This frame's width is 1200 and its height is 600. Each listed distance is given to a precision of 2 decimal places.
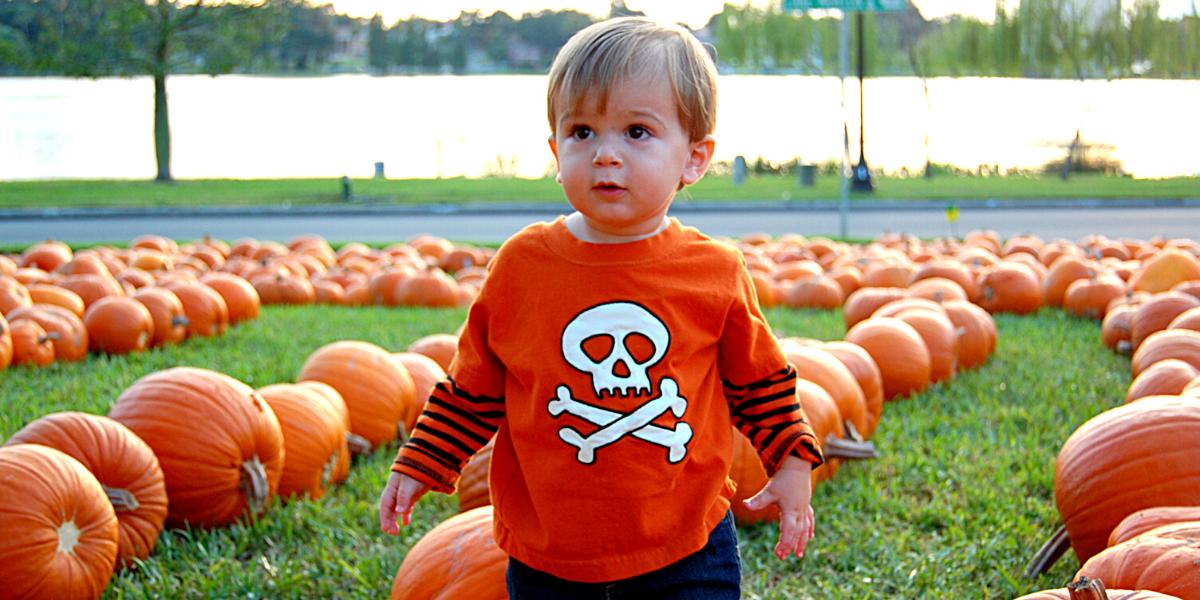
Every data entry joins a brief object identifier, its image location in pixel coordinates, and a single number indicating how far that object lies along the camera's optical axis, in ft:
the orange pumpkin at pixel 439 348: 18.33
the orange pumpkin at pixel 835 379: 14.80
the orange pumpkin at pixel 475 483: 12.26
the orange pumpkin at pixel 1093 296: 25.67
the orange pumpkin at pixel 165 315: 23.53
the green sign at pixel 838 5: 44.88
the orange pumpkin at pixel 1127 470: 10.44
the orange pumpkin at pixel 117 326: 22.63
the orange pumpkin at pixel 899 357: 18.30
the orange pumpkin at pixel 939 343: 19.35
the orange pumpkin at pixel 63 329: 21.76
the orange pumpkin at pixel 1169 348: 16.10
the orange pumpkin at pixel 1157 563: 7.87
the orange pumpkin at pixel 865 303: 23.25
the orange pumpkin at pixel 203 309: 24.59
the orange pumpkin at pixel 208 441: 12.58
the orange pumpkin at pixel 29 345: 21.03
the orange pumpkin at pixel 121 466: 11.60
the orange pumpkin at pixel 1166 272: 24.76
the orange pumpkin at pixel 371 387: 15.83
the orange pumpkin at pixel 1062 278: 27.50
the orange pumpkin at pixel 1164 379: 14.23
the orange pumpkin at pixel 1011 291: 26.91
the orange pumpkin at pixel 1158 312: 19.80
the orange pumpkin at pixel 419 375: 16.28
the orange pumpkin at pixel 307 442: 13.78
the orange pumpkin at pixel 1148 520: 9.12
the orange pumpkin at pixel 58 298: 24.03
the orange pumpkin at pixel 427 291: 29.81
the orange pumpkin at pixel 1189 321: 17.87
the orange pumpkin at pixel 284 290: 30.89
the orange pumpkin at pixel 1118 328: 21.03
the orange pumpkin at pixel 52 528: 10.32
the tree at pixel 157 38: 94.22
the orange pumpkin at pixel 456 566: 9.30
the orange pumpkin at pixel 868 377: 16.26
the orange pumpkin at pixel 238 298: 26.48
